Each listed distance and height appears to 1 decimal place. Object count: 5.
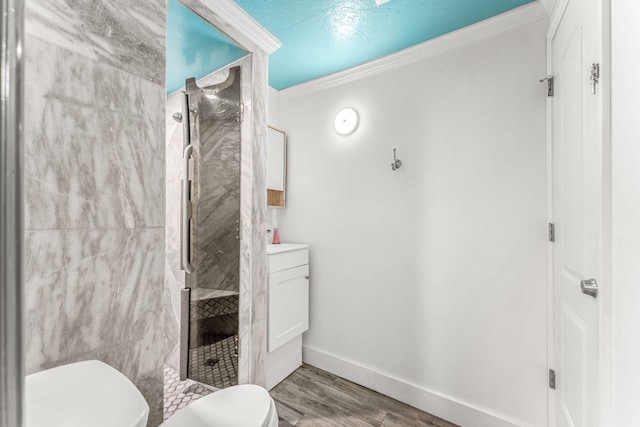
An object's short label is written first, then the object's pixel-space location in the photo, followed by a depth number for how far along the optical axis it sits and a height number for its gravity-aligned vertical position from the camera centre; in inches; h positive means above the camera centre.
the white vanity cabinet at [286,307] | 75.4 -26.8
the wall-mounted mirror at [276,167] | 91.4 +16.3
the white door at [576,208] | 36.8 +1.2
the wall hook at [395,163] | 75.2 +14.3
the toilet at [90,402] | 25.2 -18.4
